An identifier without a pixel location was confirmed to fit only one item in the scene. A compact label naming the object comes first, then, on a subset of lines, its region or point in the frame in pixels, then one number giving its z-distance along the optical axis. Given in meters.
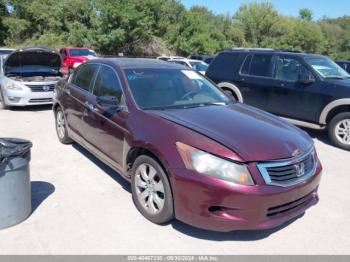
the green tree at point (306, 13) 98.91
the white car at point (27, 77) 9.15
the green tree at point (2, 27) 36.06
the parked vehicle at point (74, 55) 18.77
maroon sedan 3.03
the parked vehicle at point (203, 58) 22.83
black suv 6.92
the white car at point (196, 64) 16.86
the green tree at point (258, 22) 56.50
